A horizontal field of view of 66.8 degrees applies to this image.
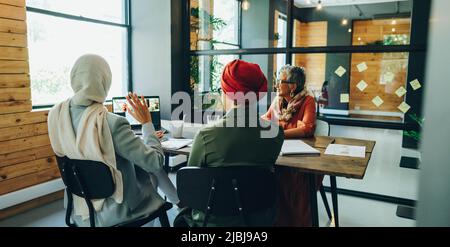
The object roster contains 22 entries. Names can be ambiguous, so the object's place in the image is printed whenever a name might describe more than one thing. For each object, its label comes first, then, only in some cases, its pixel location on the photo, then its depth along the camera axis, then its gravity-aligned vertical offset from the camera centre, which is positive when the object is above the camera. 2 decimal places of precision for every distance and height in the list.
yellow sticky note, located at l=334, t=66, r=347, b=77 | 3.53 +0.10
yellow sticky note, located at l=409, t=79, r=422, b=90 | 3.33 -0.02
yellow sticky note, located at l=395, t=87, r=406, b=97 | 3.42 -0.10
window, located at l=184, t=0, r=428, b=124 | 3.39 +0.31
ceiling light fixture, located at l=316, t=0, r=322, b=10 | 3.97 +0.91
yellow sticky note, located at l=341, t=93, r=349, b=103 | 3.76 -0.19
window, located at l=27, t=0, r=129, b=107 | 3.24 +0.41
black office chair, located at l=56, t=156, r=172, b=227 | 1.59 -0.48
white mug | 2.37 -0.35
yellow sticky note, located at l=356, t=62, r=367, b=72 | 3.58 +0.15
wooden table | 1.63 -0.42
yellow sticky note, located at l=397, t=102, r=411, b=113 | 3.29 -0.25
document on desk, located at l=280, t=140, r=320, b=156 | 1.91 -0.40
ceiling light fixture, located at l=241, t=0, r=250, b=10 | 4.21 +0.92
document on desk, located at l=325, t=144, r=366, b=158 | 1.95 -0.41
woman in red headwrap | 1.52 -0.25
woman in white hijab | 1.60 -0.30
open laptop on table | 3.11 -0.31
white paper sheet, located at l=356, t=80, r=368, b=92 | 3.70 -0.04
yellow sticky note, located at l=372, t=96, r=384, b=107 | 3.56 -0.21
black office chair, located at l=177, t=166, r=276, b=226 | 1.45 -0.48
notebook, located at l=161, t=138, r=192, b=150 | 2.08 -0.41
